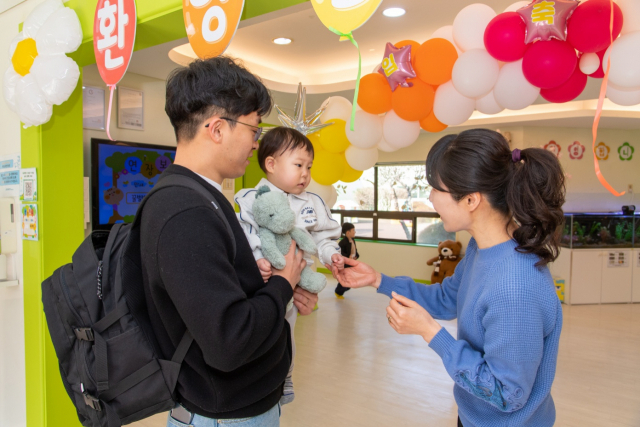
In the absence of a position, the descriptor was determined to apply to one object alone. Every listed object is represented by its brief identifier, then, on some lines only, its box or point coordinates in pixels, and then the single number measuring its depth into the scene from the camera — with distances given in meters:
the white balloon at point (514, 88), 2.57
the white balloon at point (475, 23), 2.65
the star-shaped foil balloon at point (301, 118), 3.44
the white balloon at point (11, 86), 2.38
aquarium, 6.29
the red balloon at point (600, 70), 2.36
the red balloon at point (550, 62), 2.31
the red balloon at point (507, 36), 2.39
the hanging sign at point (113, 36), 2.00
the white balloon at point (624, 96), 2.30
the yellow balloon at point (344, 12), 1.26
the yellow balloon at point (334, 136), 3.77
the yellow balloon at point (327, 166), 4.00
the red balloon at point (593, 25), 2.12
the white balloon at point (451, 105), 2.89
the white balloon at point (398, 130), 3.27
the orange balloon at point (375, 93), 3.18
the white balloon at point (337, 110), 3.82
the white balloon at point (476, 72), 2.59
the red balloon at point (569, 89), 2.54
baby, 1.66
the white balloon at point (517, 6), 2.42
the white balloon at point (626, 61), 2.02
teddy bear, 6.76
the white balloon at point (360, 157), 3.83
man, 0.87
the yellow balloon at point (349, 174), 4.18
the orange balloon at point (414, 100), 3.01
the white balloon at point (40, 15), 2.28
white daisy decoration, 2.21
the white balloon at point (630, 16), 2.11
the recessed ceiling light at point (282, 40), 4.42
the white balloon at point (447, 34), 2.91
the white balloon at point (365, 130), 3.37
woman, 1.05
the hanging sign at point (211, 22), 1.62
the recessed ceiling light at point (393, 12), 3.56
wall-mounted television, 3.76
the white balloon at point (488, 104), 2.90
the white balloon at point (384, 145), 3.61
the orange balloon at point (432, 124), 3.28
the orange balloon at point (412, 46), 2.97
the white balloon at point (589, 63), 2.36
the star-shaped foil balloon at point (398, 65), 2.95
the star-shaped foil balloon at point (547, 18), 2.27
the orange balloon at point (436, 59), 2.81
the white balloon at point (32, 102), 2.29
